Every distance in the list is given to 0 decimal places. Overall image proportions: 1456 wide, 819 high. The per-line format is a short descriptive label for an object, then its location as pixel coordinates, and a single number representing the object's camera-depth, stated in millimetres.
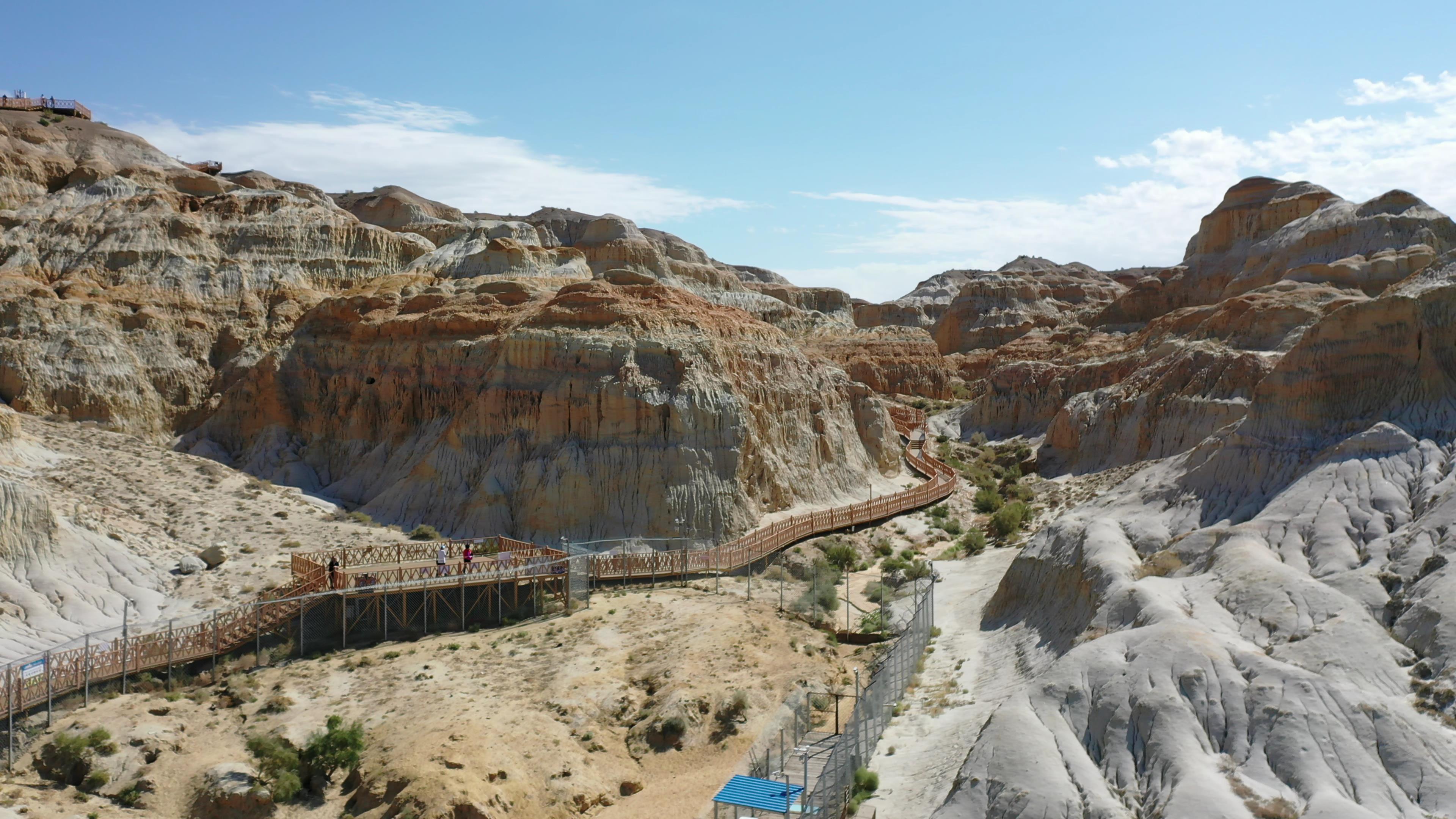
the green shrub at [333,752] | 22109
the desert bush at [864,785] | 19344
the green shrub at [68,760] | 21391
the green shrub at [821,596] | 31781
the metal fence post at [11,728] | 21625
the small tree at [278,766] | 21297
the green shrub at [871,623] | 30562
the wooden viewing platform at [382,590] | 24156
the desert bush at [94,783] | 21141
